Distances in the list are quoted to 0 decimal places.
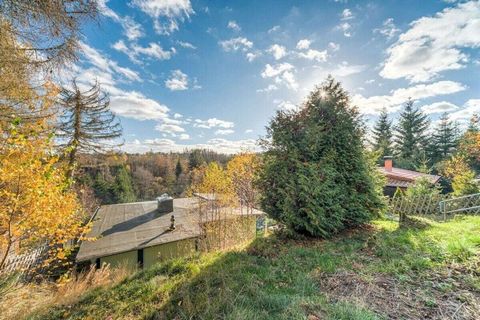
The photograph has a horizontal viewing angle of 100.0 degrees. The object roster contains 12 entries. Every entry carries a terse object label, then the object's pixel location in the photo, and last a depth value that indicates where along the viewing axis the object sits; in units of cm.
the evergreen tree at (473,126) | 1802
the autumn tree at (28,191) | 400
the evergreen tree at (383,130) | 2940
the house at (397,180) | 1459
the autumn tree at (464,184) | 1132
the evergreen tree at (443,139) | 2598
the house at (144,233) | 908
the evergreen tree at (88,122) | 1130
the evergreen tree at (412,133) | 2697
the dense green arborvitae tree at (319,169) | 468
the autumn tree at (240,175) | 1483
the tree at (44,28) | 328
